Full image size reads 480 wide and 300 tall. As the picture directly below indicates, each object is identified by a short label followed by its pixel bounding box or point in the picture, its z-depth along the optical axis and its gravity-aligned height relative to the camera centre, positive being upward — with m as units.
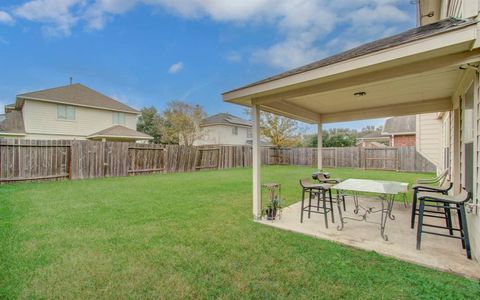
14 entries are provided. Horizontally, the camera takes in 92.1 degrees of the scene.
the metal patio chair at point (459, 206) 2.69 -0.67
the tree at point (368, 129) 43.36 +4.14
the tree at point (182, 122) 20.34 +2.42
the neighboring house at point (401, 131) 17.66 +1.48
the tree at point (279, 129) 19.67 +1.74
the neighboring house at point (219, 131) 22.52 +1.79
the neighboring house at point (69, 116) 14.10 +2.15
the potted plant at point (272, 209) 4.23 -1.11
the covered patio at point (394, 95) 2.41 +0.98
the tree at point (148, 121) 27.52 +3.34
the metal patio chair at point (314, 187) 3.84 -0.63
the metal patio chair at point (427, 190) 3.37 -0.72
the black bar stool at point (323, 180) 5.07 -0.66
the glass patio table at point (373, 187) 3.53 -0.61
